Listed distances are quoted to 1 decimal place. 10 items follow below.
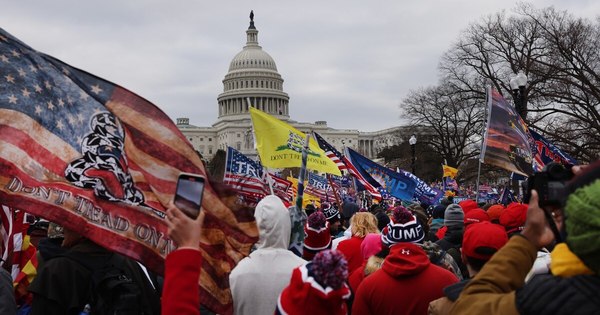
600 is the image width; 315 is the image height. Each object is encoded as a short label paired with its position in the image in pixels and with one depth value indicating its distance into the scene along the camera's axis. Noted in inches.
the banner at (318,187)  705.6
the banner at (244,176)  442.9
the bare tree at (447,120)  1800.0
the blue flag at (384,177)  523.2
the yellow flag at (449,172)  926.4
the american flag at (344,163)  463.2
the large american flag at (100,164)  119.6
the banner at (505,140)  338.0
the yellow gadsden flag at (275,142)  367.9
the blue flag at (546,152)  413.7
